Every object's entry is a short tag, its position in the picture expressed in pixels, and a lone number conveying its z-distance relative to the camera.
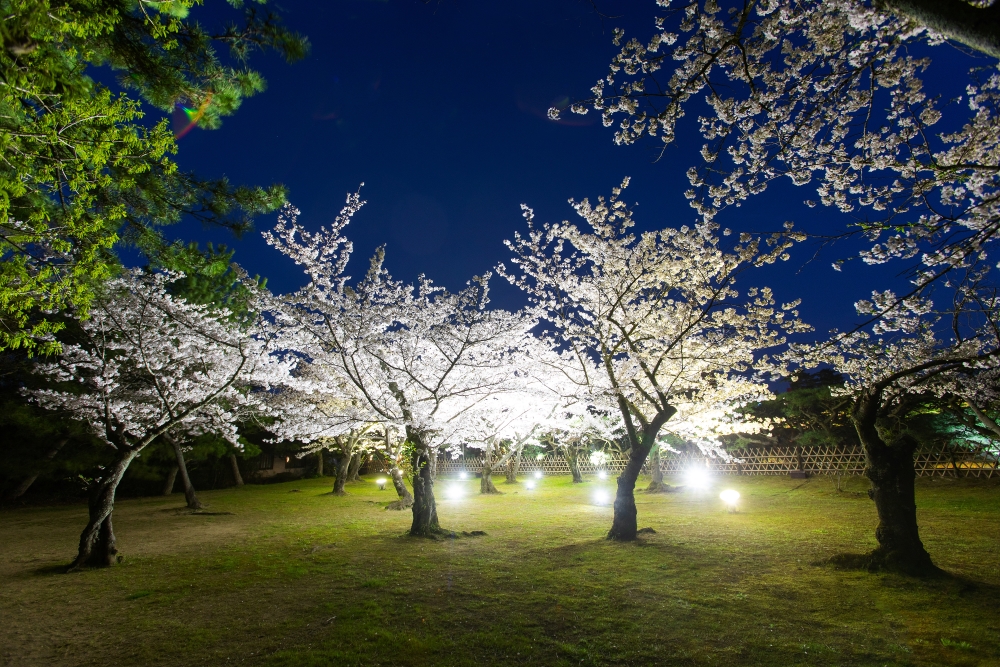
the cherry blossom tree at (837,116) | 4.13
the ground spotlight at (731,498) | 13.29
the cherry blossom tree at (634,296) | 9.82
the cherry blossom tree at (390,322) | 9.63
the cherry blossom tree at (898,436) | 6.34
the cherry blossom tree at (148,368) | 8.14
